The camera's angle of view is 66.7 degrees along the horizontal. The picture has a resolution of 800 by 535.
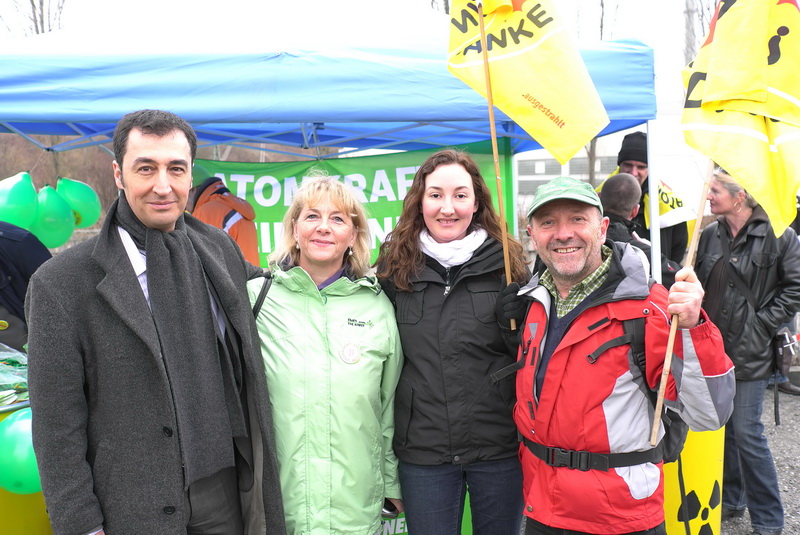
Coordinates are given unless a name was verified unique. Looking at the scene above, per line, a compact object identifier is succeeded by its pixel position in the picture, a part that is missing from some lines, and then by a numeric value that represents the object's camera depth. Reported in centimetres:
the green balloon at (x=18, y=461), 226
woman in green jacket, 207
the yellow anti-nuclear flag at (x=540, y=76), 231
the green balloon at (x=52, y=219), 459
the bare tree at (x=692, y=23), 1248
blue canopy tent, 310
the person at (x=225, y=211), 454
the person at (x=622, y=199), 368
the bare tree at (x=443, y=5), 1125
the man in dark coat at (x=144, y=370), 167
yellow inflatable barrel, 304
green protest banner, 479
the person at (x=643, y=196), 457
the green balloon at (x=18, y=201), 420
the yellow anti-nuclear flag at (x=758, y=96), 187
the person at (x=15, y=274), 328
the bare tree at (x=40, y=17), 1047
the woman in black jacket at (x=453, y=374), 228
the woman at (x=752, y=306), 372
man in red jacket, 182
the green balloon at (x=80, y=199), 505
